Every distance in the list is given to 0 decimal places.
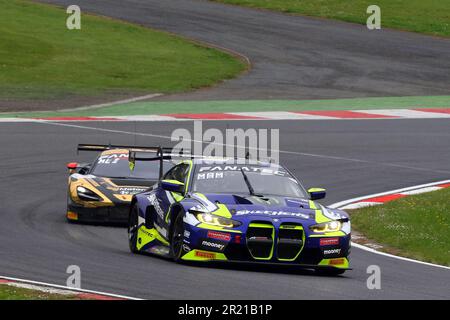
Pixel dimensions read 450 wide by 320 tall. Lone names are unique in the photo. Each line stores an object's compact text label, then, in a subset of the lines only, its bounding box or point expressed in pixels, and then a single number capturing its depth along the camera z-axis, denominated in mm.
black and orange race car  19297
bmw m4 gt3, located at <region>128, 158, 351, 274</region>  13766
